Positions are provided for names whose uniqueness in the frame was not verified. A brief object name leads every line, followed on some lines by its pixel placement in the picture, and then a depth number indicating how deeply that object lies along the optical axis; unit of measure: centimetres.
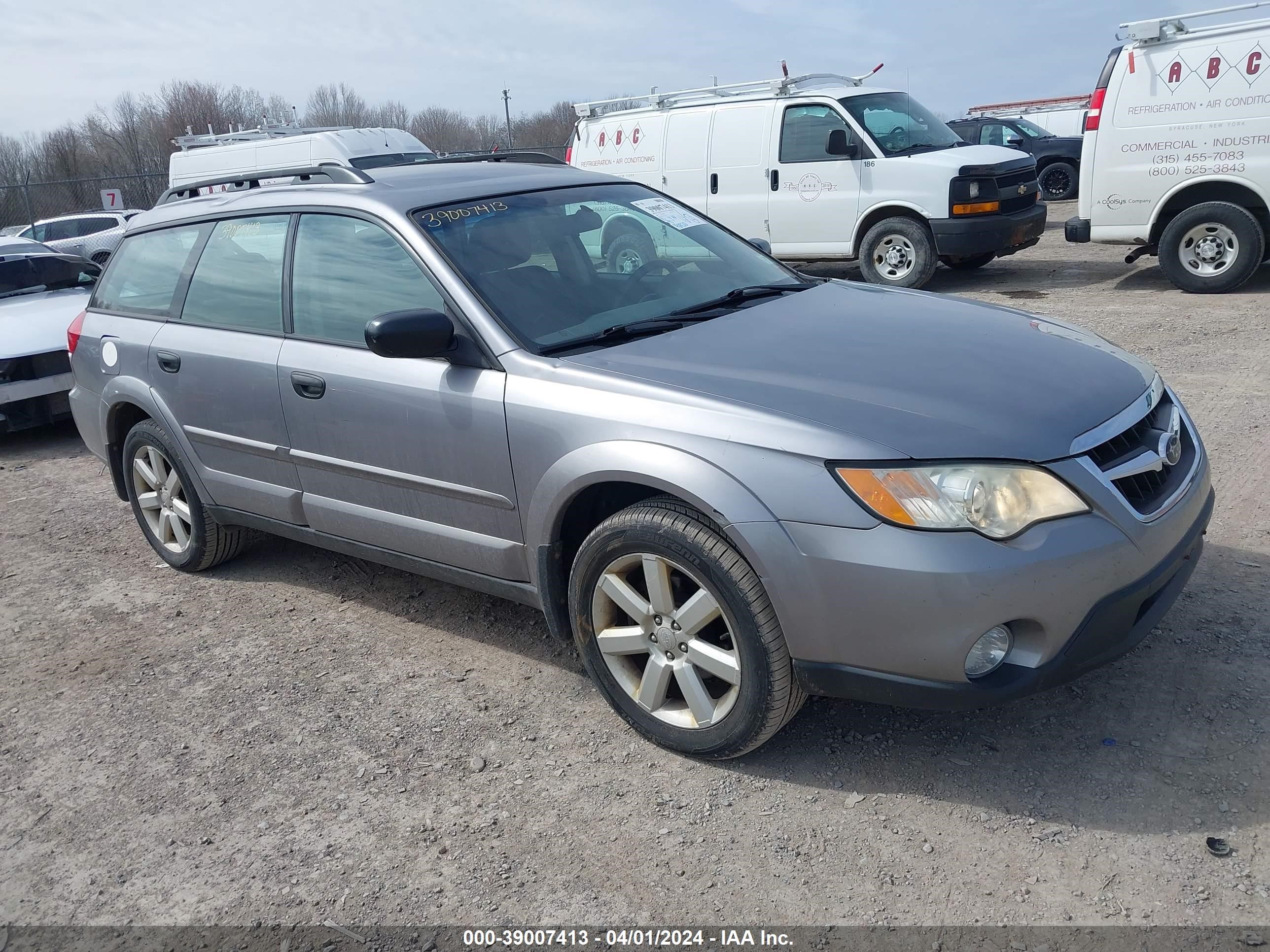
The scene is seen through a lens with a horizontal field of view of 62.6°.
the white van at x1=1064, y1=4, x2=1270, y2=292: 898
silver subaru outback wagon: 267
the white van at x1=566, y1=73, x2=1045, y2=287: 1072
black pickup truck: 1978
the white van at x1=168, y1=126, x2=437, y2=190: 1398
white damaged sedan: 764
